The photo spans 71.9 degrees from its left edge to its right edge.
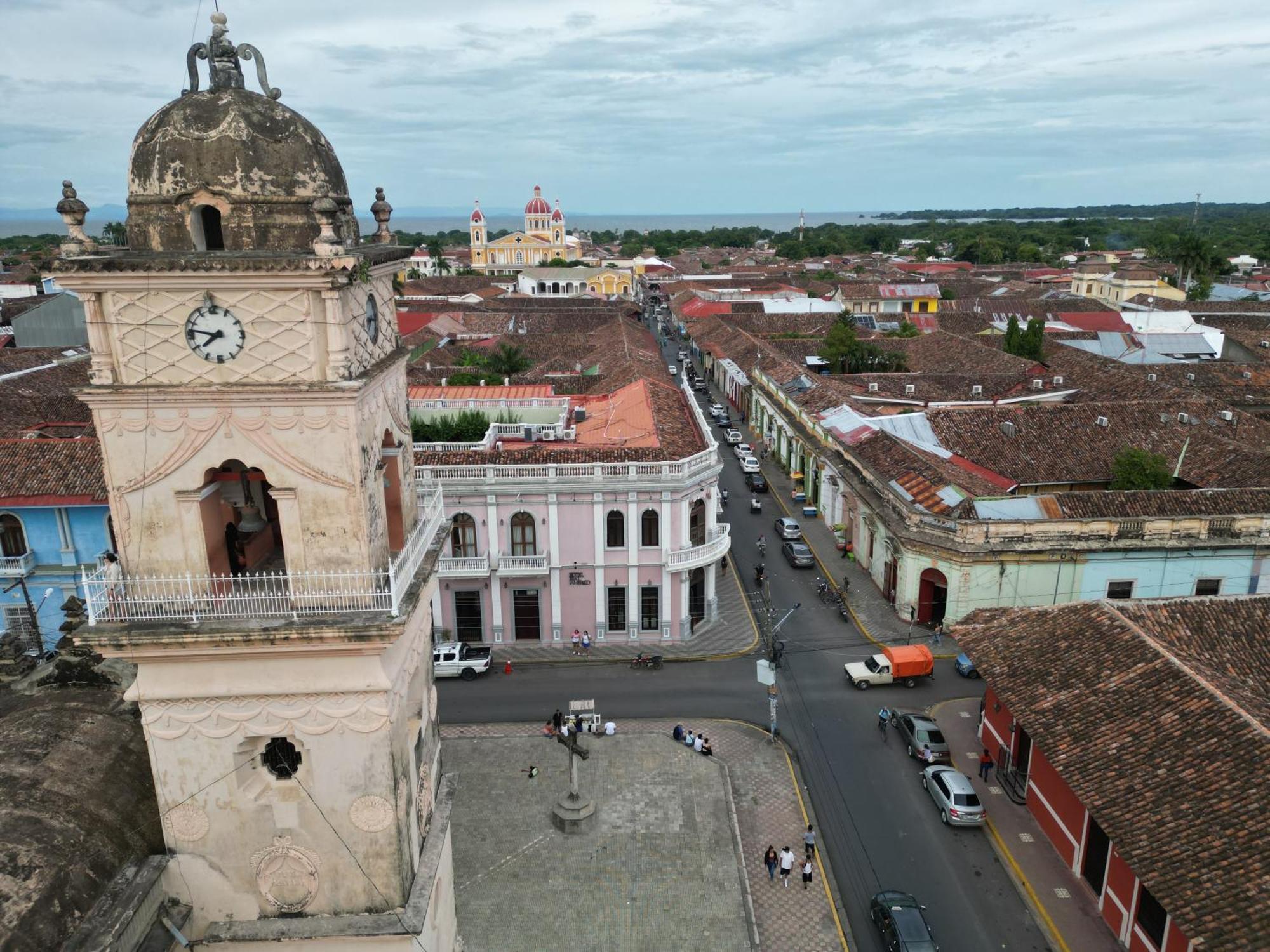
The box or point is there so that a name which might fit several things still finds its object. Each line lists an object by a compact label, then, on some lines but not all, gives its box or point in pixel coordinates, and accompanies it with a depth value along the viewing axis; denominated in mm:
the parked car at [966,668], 30422
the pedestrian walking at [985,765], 24703
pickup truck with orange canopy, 29562
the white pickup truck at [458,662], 30594
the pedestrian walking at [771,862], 21141
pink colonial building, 30766
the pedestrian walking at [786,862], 20953
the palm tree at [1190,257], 110688
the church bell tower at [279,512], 10359
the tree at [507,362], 53312
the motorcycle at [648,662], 31406
